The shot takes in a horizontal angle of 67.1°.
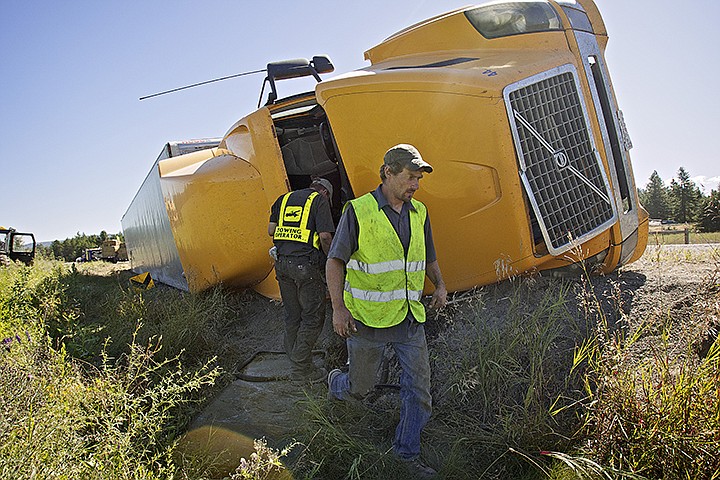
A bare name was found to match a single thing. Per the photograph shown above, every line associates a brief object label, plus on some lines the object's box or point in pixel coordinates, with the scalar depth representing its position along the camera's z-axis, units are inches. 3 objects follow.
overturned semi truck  135.0
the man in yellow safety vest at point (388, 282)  108.3
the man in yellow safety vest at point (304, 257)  159.2
